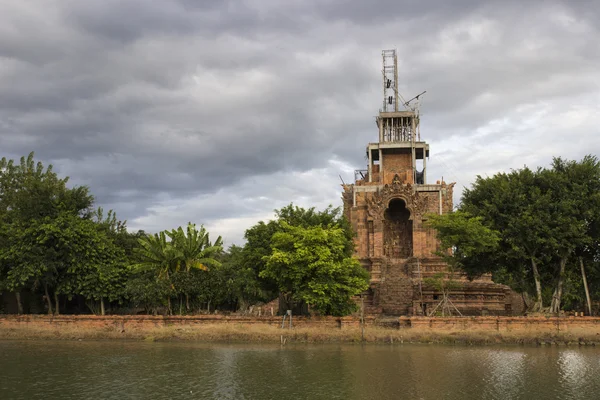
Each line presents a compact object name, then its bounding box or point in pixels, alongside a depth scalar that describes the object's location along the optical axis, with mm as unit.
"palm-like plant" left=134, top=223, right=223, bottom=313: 37094
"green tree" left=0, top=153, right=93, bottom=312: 35312
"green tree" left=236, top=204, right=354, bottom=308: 35844
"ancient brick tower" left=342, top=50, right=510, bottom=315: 42406
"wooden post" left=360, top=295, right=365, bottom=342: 31111
